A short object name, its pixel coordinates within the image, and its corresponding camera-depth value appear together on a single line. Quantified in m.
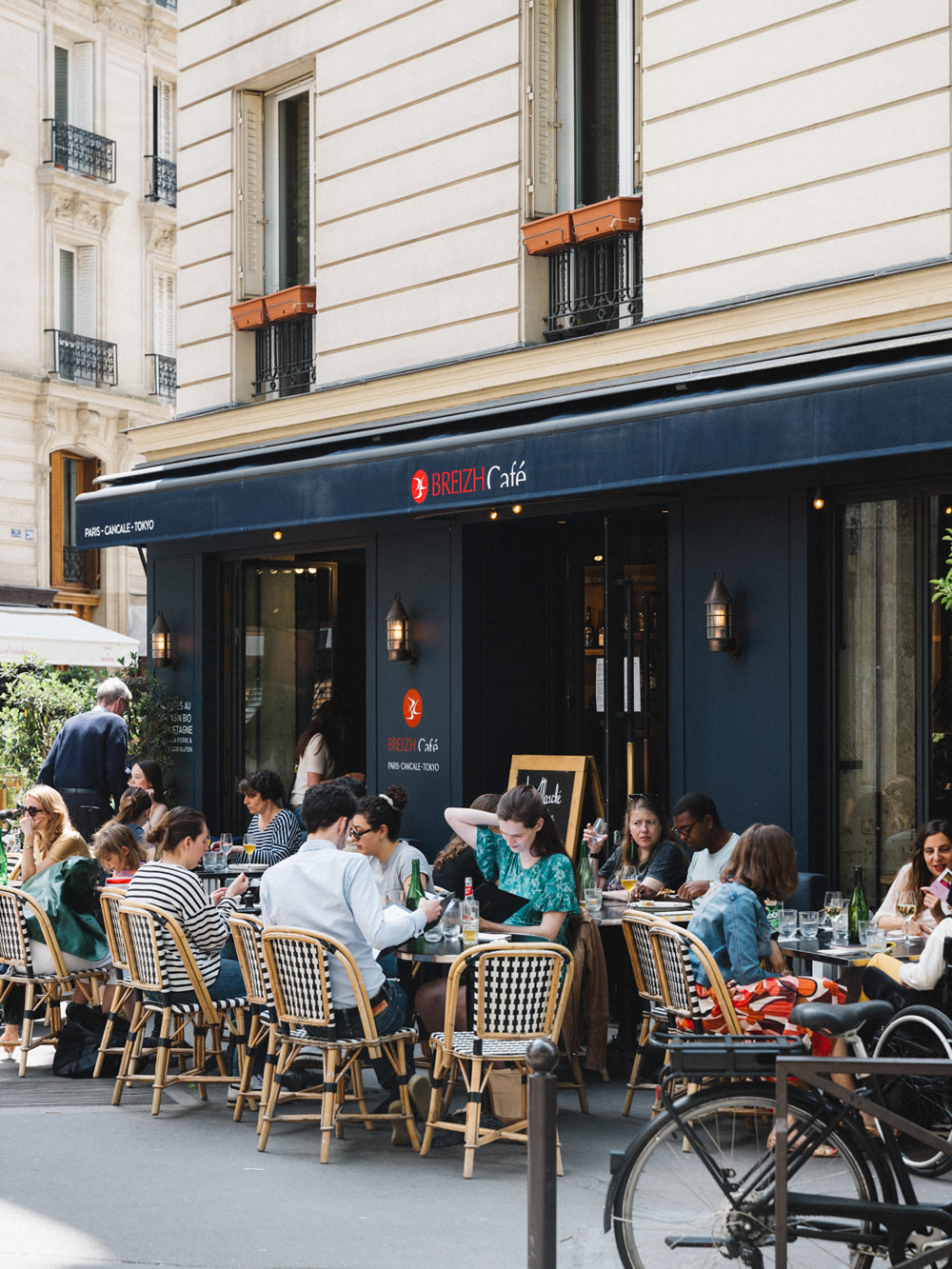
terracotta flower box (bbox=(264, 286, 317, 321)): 12.59
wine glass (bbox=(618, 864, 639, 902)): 8.97
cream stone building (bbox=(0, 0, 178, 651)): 24.78
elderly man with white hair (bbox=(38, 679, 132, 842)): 11.78
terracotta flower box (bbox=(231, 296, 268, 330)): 13.00
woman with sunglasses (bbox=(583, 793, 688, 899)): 8.83
